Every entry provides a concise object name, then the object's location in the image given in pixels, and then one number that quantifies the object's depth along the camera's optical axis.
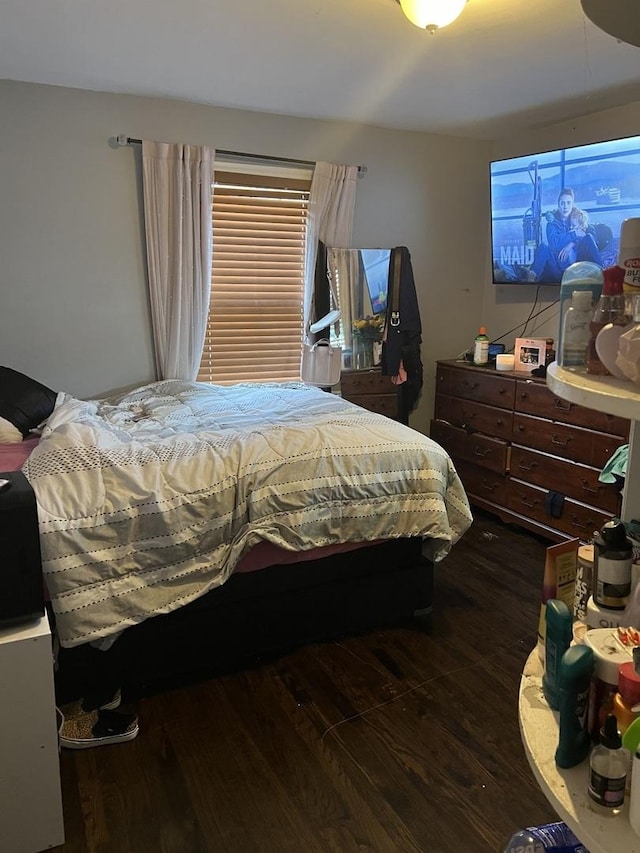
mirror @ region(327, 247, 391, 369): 3.99
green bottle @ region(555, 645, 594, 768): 0.83
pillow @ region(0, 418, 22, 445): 2.65
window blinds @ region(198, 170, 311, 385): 3.78
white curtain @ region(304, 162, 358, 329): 3.88
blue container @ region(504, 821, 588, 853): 1.08
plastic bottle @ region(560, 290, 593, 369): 0.96
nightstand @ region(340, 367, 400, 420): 4.08
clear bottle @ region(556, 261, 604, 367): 1.01
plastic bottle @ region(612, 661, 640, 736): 0.80
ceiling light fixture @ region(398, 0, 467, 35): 2.07
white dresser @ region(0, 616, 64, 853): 1.58
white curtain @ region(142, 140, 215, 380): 3.46
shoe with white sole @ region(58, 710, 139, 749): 2.00
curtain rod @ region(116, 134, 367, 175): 3.36
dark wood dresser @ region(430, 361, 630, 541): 3.24
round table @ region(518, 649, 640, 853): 0.75
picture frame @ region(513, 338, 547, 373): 3.66
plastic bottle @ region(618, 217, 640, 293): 0.91
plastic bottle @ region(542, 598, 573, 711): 0.94
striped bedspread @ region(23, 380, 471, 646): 1.99
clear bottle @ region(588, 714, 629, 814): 0.78
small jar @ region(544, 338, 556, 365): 3.65
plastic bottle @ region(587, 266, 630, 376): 0.92
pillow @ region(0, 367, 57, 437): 2.77
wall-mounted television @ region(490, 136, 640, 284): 3.27
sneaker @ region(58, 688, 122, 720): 2.10
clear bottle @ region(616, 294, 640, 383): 0.80
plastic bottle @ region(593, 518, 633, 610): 0.95
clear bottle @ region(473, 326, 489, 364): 4.06
